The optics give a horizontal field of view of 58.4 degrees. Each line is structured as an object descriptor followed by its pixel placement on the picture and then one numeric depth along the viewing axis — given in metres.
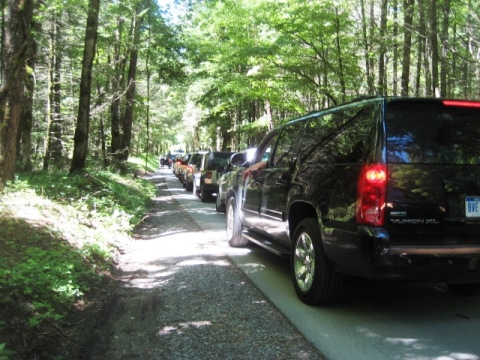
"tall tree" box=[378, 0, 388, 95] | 14.10
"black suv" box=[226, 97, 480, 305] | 3.87
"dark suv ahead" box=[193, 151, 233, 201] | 16.57
